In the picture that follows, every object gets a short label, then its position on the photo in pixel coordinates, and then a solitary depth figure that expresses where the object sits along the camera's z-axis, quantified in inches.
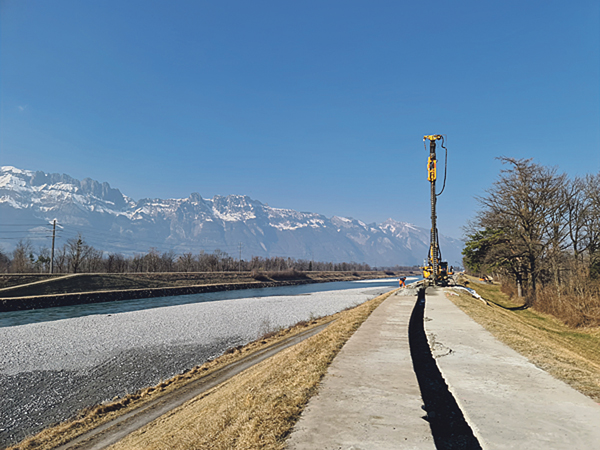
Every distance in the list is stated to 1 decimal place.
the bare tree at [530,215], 1137.4
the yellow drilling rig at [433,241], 1213.7
